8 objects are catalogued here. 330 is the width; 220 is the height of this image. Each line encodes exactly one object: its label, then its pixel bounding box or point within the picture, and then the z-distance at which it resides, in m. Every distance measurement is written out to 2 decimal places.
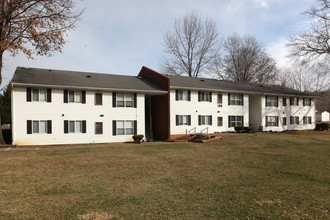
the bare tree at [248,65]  47.22
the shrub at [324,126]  33.62
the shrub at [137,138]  21.88
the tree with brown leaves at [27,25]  17.20
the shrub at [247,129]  27.98
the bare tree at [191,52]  44.75
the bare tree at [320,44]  26.84
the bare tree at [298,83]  53.95
